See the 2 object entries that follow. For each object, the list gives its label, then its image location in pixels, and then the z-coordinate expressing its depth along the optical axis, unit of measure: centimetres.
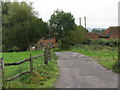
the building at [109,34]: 6309
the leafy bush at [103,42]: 4441
